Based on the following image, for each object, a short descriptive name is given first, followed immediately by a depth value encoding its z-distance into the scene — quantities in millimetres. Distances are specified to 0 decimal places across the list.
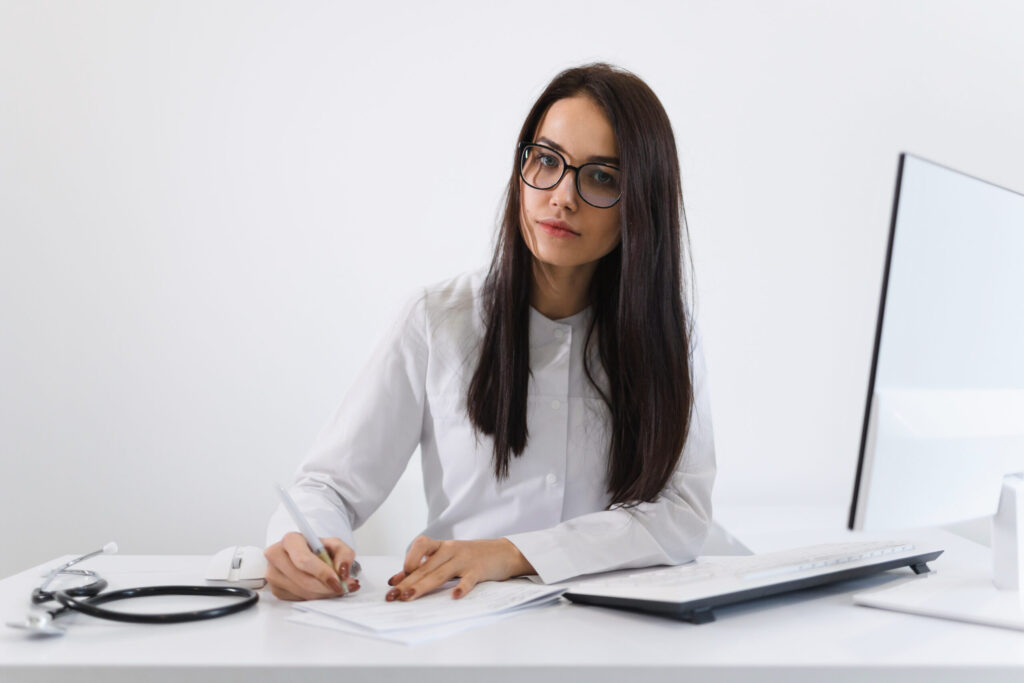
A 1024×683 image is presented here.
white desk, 834
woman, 1499
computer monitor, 947
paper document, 944
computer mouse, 1158
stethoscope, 911
